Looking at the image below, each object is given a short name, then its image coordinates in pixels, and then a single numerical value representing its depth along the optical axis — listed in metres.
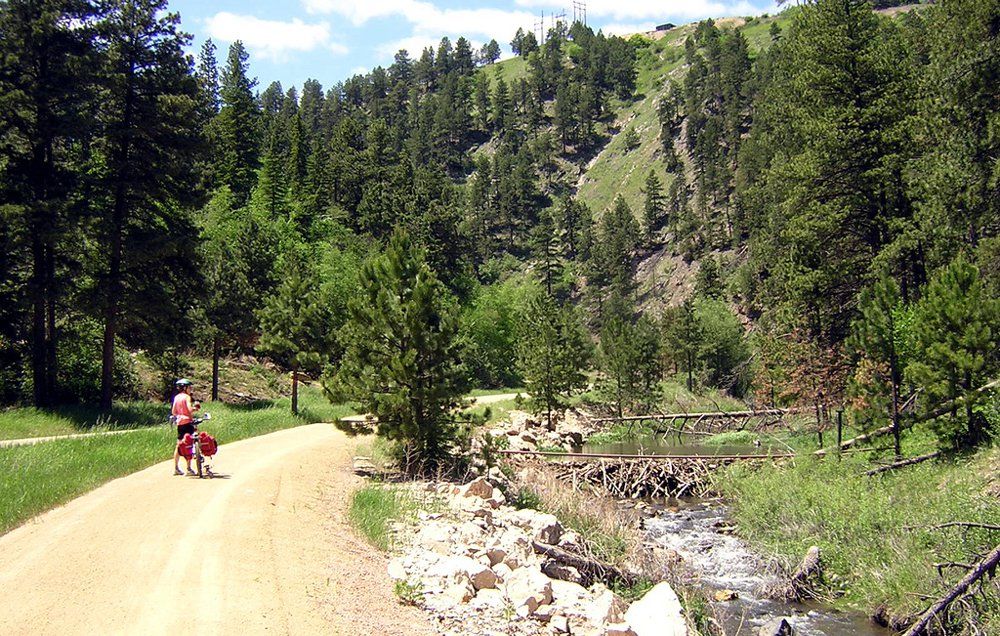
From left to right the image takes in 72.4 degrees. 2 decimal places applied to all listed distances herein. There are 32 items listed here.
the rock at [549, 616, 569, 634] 9.80
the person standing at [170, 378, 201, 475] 15.05
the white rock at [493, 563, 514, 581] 11.36
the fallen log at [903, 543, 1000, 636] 9.12
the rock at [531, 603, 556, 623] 10.10
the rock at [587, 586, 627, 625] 10.27
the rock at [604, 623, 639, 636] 9.23
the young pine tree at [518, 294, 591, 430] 41.34
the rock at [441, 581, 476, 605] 10.27
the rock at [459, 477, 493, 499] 16.72
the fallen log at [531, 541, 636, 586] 12.66
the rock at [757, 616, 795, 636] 11.61
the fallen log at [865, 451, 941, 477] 19.17
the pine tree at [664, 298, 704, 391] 69.50
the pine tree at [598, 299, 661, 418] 49.88
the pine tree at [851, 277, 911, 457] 19.62
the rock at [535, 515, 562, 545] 13.33
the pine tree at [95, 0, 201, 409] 26.64
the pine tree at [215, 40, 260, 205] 85.54
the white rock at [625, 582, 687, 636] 9.78
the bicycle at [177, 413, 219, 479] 15.02
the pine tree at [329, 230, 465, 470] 18.88
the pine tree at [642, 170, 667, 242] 124.68
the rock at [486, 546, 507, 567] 12.06
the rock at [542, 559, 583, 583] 12.03
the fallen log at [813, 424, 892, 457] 21.05
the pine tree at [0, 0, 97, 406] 24.12
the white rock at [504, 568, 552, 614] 10.32
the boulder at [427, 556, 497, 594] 10.88
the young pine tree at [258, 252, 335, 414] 29.61
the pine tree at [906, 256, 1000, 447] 17.61
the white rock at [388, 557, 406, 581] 11.12
